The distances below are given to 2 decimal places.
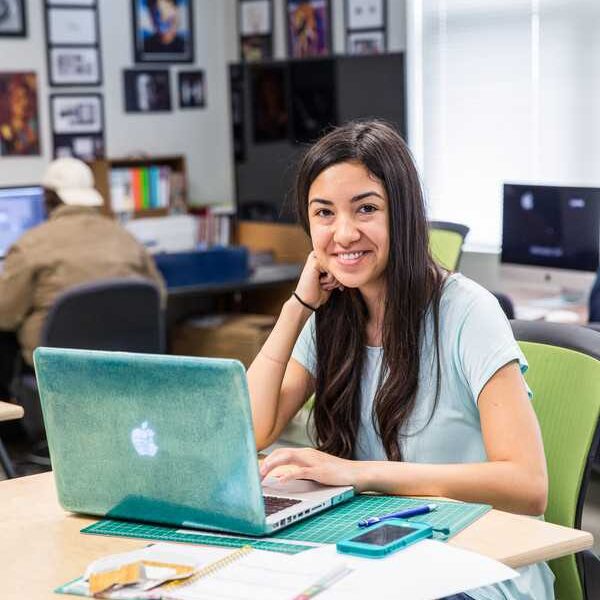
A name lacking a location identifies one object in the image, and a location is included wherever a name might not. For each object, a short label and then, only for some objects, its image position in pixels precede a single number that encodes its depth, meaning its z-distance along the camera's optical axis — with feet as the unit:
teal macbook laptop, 5.09
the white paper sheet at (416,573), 4.49
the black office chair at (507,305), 13.34
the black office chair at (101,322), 13.92
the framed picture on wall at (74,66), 19.63
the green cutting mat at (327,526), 5.16
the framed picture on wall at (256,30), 20.99
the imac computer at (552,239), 14.84
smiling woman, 5.83
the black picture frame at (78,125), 19.77
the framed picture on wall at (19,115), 19.12
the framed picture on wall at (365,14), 19.22
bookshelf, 19.76
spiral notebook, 4.58
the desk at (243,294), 17.70
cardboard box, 18.04
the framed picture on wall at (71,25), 19.53
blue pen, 5.26
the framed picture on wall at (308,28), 20.04
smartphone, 4.87
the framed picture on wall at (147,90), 20.52
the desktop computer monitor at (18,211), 17.04
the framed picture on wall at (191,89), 21.22
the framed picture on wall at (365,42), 19.33
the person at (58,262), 14.94
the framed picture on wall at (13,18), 18.93
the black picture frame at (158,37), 20.54
